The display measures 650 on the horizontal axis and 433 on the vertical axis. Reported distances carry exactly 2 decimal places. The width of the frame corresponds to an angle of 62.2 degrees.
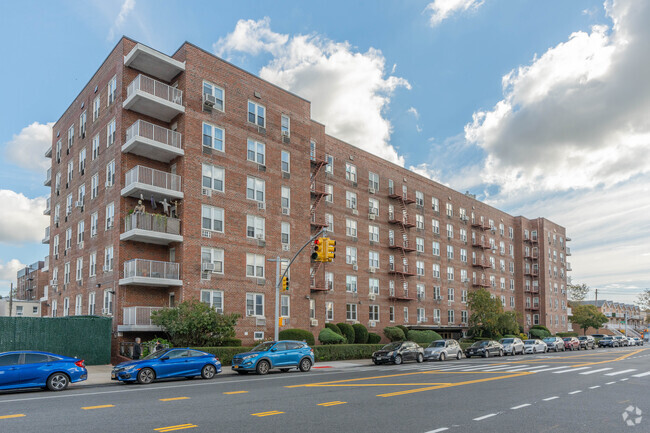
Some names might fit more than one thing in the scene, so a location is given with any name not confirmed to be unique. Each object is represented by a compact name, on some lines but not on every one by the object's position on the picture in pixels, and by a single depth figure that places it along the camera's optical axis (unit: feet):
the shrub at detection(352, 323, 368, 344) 139.85
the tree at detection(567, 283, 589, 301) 378.73
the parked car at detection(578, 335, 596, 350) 198.81
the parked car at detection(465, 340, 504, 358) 133.90
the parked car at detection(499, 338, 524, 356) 147.15
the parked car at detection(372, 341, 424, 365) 103.50
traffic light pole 94.79
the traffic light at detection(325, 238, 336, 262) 81.14
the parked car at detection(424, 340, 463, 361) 116.57
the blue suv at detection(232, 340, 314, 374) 79.15
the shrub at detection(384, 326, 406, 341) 151.02
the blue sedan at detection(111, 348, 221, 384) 65.51
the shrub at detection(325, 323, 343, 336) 131.03
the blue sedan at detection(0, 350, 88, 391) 57.00
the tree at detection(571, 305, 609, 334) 290.97
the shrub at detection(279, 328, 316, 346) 110.42
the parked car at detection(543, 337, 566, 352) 178.63
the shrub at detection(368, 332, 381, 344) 142.72
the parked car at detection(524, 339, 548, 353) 157.69
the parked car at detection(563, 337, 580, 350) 190.18
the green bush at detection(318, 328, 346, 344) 121.29
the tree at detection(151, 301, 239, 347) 91.30
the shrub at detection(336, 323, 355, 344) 135.64
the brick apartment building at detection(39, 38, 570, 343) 101.91
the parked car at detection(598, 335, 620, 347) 225.97
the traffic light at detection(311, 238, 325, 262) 81.61
